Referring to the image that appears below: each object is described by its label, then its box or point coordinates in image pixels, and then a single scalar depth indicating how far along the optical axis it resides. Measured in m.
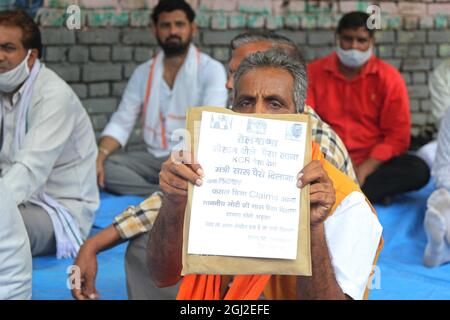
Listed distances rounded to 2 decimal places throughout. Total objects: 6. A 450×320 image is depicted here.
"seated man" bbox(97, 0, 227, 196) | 5.63
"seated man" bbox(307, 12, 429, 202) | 5.55
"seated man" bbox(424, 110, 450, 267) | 4.06
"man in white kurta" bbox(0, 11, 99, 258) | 4.04
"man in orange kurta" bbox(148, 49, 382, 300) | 2.05
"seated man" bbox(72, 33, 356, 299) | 2.94
